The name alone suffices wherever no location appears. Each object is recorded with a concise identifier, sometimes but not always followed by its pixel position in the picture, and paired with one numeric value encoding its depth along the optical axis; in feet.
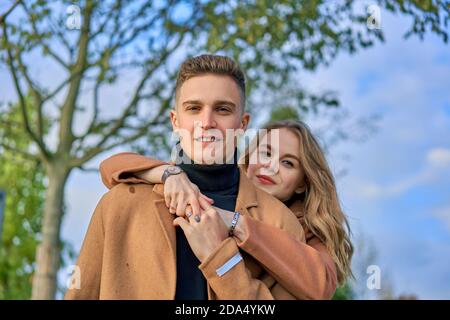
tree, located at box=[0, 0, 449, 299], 26.40
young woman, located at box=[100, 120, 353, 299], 7.87
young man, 7.65
